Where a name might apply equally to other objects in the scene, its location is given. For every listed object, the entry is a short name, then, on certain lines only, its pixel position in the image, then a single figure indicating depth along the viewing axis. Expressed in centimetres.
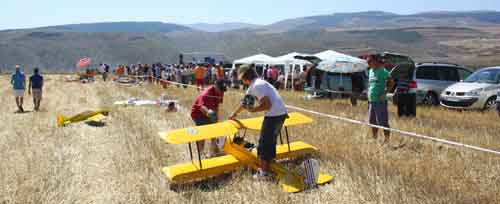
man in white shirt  594
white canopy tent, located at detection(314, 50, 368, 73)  1688
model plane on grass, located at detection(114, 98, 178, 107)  1517
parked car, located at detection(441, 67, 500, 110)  1324
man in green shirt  830
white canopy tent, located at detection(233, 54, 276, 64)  2656
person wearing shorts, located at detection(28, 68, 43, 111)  1552
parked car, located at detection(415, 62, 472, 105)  1505
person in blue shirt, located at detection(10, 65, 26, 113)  1543
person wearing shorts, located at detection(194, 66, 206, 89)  2030
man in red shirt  727
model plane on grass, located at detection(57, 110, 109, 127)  1152
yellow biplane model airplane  597
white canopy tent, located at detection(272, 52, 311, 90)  2447
